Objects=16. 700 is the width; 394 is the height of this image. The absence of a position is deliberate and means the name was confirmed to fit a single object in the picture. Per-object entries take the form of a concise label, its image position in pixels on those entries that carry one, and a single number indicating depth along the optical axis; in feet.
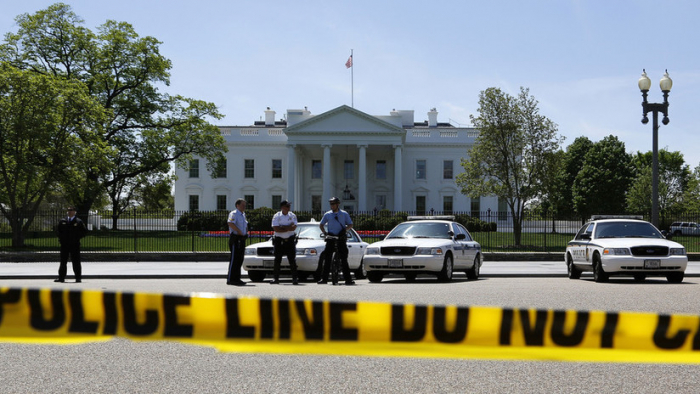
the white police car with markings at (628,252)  47.93
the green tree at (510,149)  123.54
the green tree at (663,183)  237.25
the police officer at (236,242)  45.70
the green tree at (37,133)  110.83
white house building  248.52
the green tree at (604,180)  248.32
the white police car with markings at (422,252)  49.83
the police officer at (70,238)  50.60
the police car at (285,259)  51.39
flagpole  225.84
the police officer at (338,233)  46.88
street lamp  68.03
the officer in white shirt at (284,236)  47.57
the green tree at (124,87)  152.76
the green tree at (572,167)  264.52
